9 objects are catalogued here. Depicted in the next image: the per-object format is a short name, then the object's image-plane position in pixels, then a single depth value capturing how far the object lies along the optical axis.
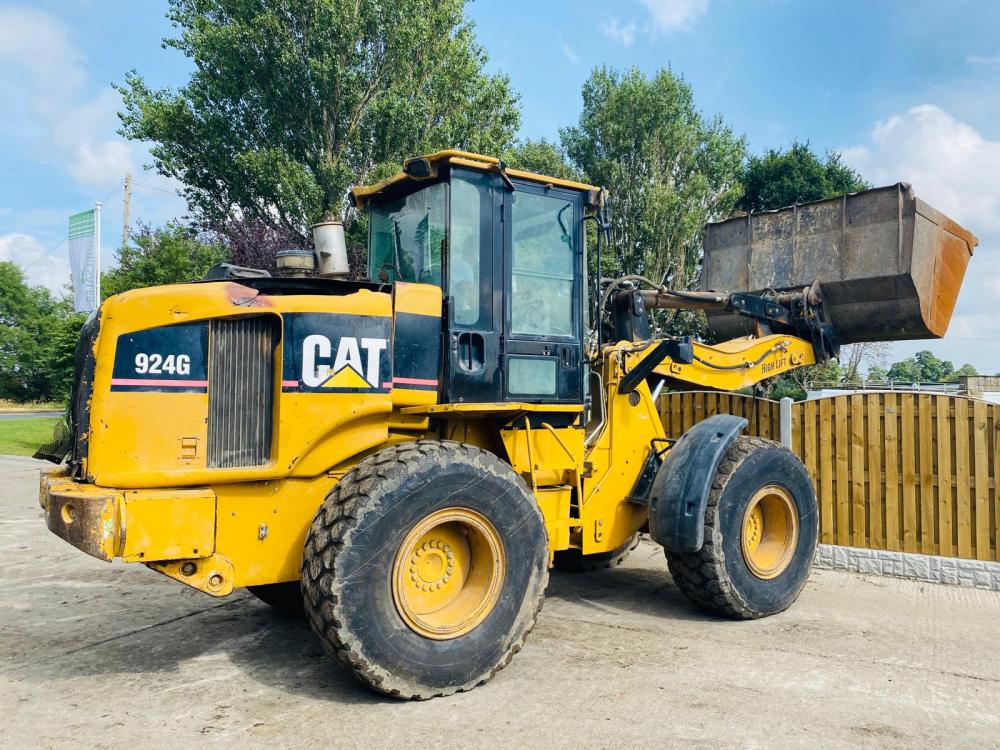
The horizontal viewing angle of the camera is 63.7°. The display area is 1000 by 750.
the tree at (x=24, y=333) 46.22
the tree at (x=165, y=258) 15.20
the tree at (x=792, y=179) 27.11
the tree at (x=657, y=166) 22.48
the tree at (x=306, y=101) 16.45
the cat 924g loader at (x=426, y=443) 3.95
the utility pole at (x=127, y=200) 30.80
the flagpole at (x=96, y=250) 19.41
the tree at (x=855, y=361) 29.25
